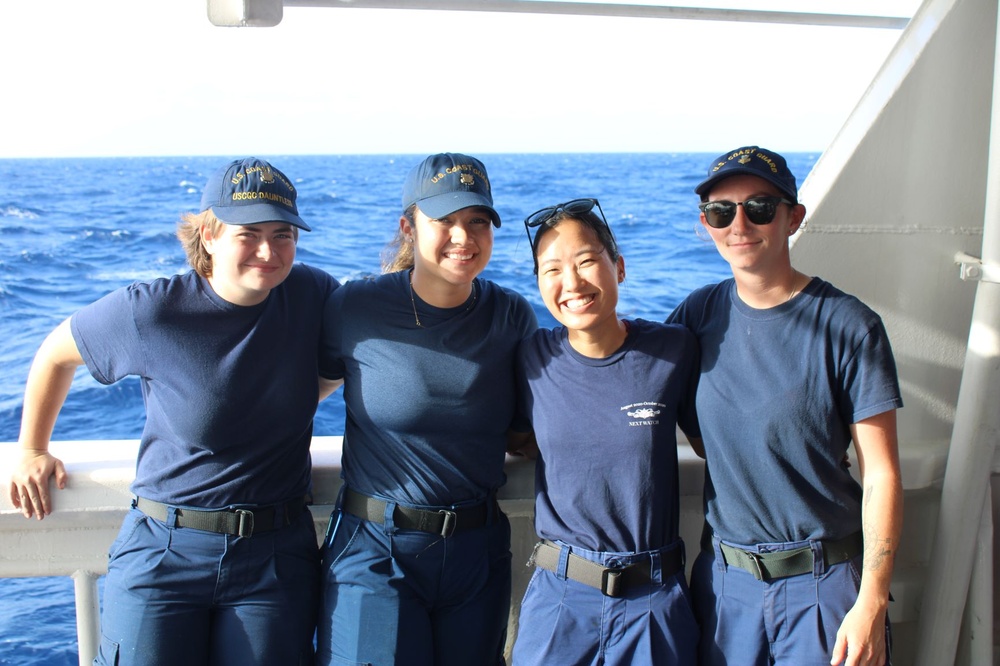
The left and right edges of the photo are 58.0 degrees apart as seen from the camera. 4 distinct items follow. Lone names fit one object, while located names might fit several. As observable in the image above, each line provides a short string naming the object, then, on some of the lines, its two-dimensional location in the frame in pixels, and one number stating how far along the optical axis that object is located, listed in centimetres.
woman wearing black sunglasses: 201
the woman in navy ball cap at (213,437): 220
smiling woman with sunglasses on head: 209
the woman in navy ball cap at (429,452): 223
